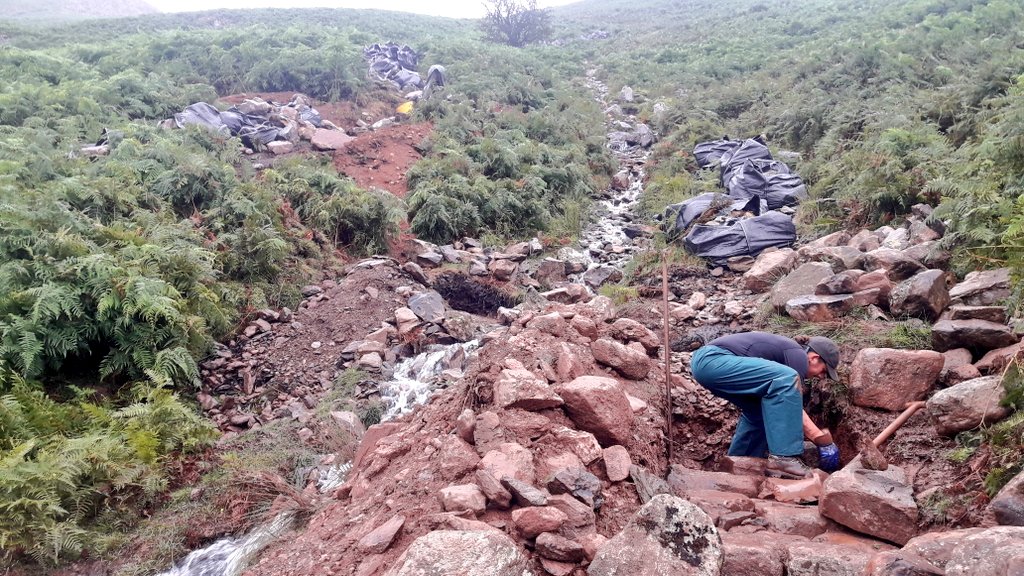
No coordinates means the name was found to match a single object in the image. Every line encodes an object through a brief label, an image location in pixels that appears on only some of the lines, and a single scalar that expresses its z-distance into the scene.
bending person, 3.24
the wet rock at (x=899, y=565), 1.68
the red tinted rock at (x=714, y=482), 3.08
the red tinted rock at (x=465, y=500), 2.45
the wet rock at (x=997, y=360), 2.78
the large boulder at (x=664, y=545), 1.92
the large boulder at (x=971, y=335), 3.15
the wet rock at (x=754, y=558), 2.00
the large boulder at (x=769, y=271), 5.92
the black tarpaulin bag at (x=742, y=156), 9.42
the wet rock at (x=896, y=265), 4.70
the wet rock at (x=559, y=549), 2.12
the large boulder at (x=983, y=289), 3.65
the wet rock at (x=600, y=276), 7.52
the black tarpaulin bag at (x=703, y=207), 7.84
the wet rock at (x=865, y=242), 5.76
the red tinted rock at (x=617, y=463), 2.82
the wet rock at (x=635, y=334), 4.71
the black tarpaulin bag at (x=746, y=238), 6.88
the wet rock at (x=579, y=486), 2.50
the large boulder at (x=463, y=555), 1.98
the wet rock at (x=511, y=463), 2.63
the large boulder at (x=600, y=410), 3.18
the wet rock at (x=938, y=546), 1.76
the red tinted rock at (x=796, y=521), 2.52
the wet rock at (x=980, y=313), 3.33
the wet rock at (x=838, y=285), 4.70
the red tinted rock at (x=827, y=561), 1.88
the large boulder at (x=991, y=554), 1.53
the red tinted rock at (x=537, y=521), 2.24
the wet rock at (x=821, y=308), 4.57
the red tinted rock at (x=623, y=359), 4.16
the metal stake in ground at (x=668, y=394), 3.73
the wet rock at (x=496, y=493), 2.46
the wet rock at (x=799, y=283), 5.06
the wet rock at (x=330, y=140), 11.03
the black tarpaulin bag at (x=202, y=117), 10.30
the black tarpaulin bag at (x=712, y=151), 10.82
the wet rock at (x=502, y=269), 7.69
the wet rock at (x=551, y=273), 7.63
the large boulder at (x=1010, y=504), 1.97
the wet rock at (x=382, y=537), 2.43
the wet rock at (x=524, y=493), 2.37
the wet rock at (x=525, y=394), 3.19
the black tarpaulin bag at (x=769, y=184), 8.07
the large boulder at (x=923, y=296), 4.07
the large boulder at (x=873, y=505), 2.34
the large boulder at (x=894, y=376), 3.28
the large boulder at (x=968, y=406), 2.65
